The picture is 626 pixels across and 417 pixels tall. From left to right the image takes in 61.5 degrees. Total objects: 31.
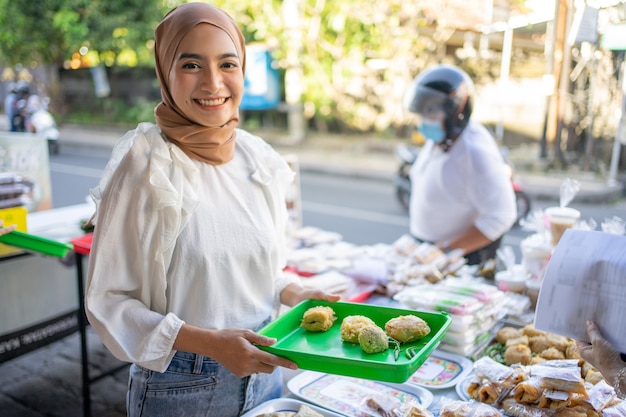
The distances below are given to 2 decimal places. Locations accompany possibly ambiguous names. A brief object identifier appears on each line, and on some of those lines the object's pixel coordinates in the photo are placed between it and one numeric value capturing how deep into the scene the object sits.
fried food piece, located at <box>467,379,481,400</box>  1.60
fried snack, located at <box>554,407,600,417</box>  1.43
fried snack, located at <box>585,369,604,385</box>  1.63
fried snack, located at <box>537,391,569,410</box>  1.46
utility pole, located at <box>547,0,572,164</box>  4.04
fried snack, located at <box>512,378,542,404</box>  1.49
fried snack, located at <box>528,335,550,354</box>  1.91
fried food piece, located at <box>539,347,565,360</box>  1.83
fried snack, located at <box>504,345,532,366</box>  1.82
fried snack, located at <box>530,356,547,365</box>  1.77
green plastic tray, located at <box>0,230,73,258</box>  2.44
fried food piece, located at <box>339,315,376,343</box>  1.48
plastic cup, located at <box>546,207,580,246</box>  2.32
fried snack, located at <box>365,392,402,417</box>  1.54
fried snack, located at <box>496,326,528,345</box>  2.00
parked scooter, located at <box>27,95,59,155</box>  8.84
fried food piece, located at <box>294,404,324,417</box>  1.53
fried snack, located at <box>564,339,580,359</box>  1.85
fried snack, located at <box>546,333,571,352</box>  1.92
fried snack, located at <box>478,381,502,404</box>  1.54
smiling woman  1.33
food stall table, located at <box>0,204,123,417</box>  2.92
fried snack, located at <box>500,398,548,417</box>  1.46
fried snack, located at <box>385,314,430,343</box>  1.46
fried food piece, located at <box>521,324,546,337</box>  1.98
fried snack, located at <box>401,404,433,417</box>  1.46
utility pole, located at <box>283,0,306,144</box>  11.46
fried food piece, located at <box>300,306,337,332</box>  1.57
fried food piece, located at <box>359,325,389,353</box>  1.41
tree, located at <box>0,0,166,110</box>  13.52
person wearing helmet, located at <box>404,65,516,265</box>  2.82
